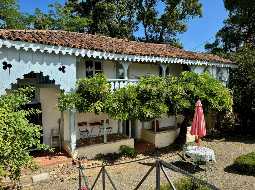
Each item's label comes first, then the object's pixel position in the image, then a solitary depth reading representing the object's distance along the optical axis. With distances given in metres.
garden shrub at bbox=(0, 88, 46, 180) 4.64
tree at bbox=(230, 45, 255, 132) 13.94
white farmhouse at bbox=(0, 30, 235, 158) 8.70
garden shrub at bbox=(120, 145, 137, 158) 10.64
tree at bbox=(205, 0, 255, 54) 19.15
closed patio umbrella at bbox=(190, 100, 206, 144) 9.36
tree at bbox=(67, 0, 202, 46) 21.03
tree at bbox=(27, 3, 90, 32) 20.98
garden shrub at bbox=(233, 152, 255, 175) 8.98
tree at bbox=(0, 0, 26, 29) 19.85
